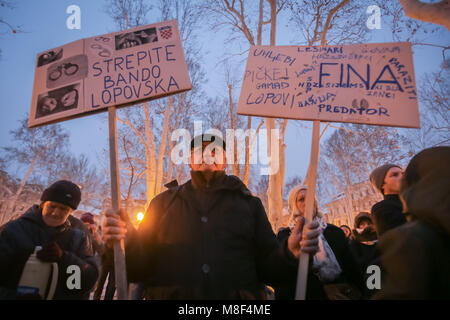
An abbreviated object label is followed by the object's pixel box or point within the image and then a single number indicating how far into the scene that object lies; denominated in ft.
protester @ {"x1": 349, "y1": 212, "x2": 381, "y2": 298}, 8.45
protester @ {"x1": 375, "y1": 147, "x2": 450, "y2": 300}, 3.43
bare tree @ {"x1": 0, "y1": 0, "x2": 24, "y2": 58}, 17.56
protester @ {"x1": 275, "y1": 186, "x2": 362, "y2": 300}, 7.70
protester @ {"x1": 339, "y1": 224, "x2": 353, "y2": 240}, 20.34
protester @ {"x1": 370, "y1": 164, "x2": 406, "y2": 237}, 7.86
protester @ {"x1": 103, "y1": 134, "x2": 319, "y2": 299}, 5.53
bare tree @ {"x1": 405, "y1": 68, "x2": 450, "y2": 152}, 32.27
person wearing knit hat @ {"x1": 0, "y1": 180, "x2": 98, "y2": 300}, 6.46
